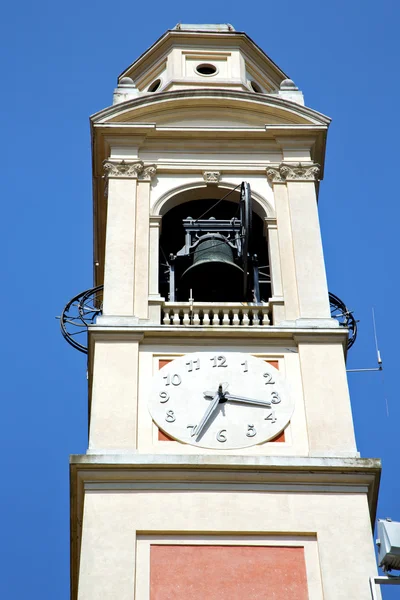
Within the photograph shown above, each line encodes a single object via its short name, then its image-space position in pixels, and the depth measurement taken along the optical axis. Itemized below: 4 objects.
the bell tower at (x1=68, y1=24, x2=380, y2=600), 20.48
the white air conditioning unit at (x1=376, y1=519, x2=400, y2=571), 18.83
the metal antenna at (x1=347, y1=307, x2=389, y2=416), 24.25
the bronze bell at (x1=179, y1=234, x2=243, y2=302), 24.98
